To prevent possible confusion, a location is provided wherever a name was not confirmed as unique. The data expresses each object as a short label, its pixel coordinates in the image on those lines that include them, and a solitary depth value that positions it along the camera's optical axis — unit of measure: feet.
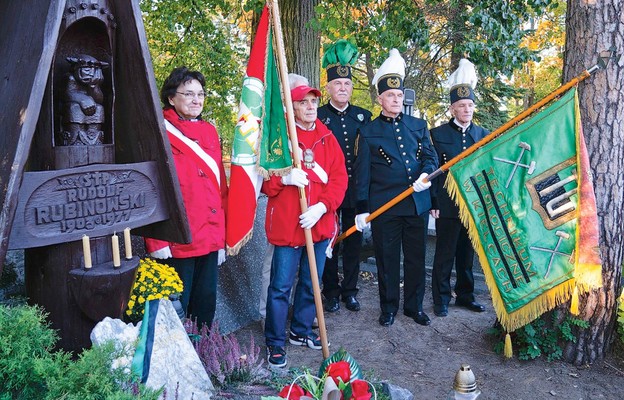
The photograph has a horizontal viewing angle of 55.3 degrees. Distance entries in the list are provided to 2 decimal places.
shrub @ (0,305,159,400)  6.51
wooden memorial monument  7.32
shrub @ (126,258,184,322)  10.32
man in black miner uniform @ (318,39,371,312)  17.20
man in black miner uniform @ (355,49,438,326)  16.26
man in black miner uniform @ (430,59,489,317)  17.52
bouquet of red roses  7.41
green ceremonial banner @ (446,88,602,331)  12.66
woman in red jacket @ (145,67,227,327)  11.90
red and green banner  12.70
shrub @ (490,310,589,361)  14.42
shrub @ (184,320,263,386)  9.98
